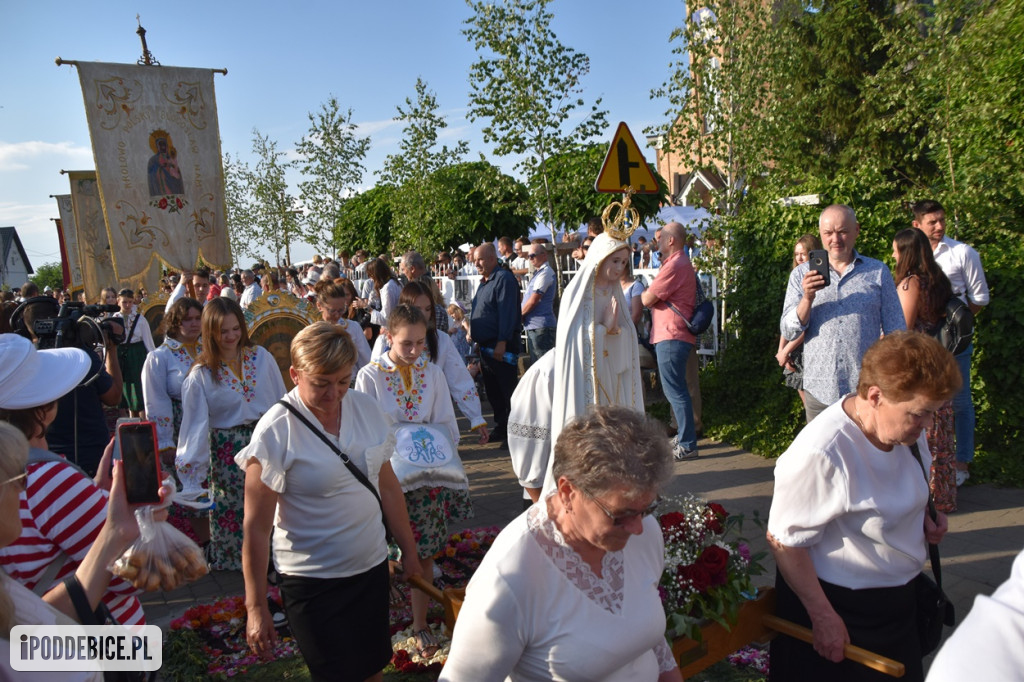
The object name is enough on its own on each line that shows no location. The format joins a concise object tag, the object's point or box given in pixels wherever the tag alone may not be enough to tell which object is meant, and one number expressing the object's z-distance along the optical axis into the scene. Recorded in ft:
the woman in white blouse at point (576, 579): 6.56
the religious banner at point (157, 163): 43.93
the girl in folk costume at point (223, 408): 16.47
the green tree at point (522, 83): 34.17
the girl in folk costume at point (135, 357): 25.09
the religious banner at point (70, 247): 82.48
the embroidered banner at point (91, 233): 61.05
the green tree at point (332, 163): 58.29
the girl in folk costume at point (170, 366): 18.03
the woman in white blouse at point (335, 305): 22.45
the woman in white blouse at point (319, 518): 9.46
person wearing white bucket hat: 6.66
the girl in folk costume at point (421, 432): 13.76
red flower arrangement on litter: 9.40
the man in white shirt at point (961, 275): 18.80
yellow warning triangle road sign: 21.33
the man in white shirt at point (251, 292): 42.04
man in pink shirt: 24.30
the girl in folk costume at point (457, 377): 16.46
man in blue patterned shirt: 15.74
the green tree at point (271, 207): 82.02
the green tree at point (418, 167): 47.57
